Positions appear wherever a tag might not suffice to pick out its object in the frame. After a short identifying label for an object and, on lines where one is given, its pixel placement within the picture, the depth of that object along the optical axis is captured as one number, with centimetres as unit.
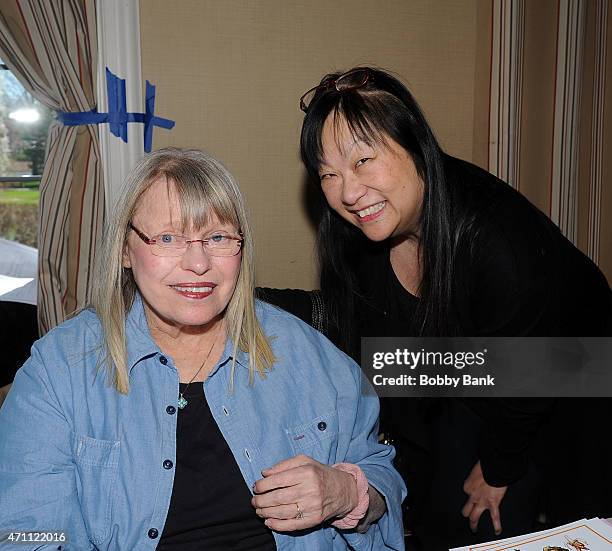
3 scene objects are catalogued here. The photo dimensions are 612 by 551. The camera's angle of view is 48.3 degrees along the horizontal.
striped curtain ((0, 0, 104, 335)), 269
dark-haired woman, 165
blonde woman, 134
